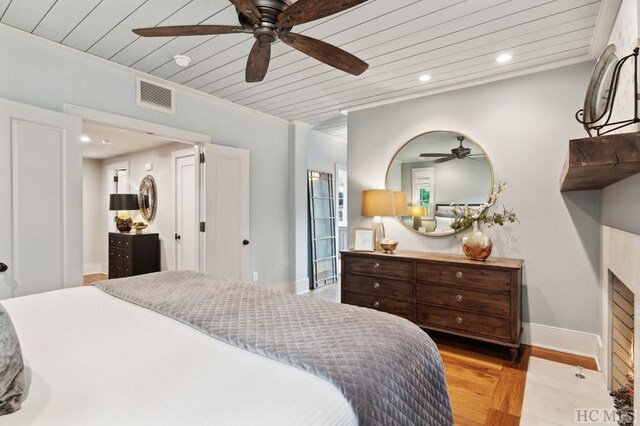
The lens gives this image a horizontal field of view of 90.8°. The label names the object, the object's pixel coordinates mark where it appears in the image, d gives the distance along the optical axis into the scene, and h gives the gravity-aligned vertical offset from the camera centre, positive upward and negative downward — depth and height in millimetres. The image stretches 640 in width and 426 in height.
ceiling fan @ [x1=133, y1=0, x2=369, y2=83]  1447 +928
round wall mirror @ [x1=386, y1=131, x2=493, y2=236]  3197 +327
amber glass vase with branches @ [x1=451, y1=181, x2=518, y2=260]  2797 -112
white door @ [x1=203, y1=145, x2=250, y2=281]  3531 -22
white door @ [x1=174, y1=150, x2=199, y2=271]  4688 -10
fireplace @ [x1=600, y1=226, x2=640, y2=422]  1458 -641
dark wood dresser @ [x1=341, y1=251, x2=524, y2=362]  2568 -748
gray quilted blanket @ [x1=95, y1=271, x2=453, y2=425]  954 -471
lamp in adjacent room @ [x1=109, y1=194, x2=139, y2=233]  5133 +93
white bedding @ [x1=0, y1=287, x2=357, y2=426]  751 -486
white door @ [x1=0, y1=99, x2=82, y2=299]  2205 +87
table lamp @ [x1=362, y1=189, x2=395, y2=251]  3412 +34
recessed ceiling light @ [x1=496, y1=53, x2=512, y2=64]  2646 +1286
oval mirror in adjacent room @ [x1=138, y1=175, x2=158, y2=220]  5281 +218
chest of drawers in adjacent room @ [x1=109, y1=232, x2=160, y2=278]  4836 -686
